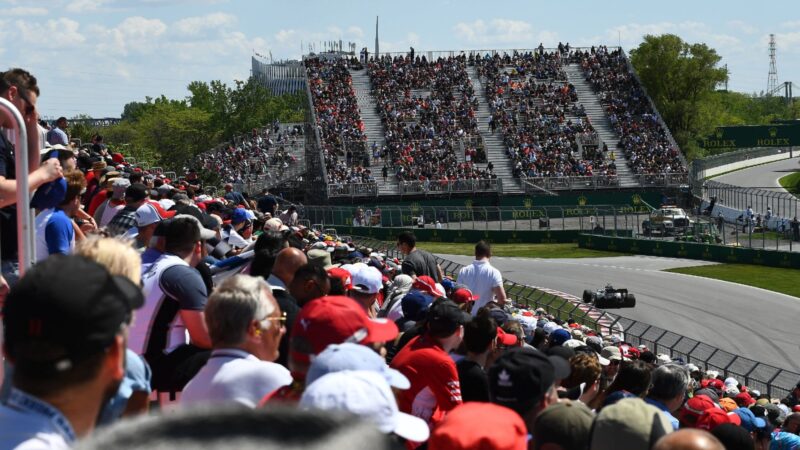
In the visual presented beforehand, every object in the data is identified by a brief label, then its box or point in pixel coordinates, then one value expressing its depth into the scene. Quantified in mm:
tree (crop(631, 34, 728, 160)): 88812
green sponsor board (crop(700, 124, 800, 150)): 90000
